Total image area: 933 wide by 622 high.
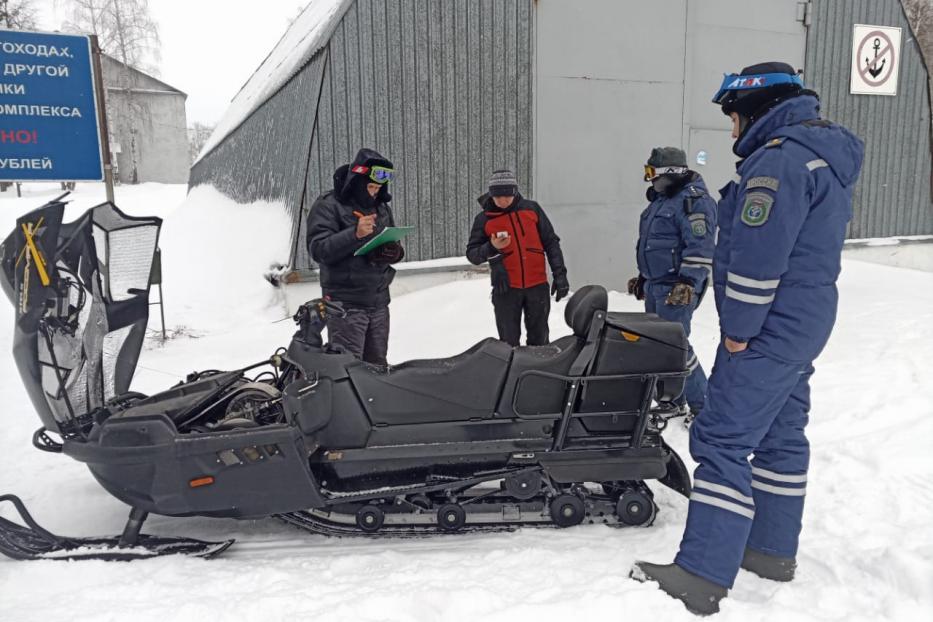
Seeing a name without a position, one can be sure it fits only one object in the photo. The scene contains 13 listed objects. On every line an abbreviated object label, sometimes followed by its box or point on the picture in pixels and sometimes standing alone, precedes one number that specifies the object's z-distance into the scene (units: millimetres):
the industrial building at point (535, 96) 7168
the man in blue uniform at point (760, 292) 2244
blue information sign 4965
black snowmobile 2758
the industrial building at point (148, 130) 29047
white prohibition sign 9406
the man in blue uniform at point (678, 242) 4098
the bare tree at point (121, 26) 25266
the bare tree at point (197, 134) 61312
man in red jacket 4855
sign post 5227
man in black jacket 3869
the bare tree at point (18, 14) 18297
